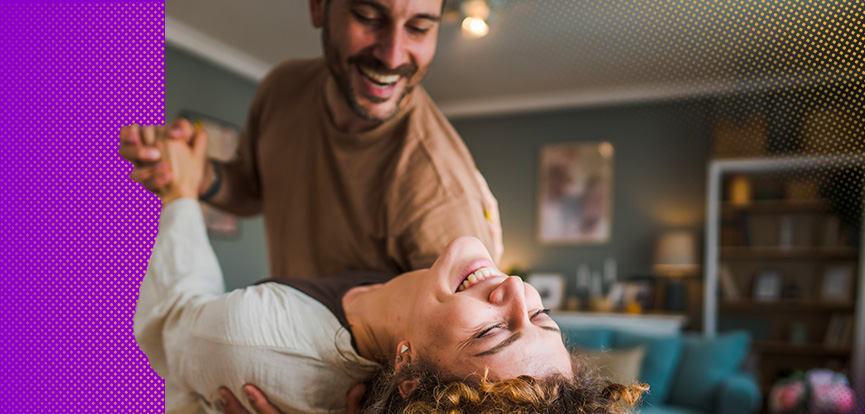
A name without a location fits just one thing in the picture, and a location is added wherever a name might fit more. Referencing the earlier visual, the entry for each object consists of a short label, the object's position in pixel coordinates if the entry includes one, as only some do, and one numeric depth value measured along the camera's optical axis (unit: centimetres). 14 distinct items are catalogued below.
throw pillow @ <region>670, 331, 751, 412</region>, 330
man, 81
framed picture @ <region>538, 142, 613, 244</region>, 496
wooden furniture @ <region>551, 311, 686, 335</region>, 433
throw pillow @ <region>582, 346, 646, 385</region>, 308
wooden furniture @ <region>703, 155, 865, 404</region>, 415
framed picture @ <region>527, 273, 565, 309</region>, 501
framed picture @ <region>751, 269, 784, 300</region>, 442
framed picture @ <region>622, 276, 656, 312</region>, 474
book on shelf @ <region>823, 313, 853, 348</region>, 412
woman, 66
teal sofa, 319
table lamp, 448
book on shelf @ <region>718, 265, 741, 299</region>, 458
